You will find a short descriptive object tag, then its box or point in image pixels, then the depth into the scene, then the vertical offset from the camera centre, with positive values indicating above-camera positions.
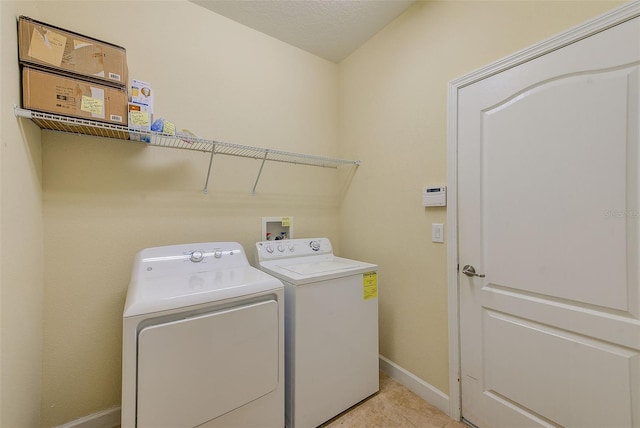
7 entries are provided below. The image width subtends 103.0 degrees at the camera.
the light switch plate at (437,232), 1.64 -0.11
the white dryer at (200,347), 1.00 -0.58
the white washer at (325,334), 1.44 -0.73
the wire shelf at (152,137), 1.18 +0.47
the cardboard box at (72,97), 1.12 +0.56
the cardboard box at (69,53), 1.12 +0.77
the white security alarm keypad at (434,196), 1.62 +0.12
